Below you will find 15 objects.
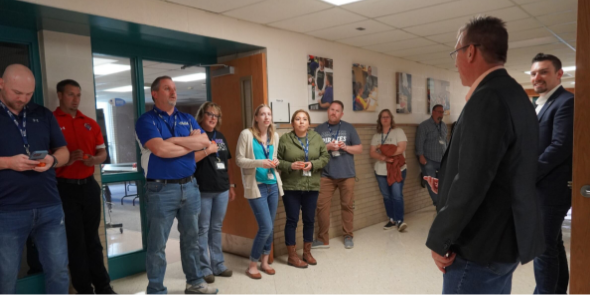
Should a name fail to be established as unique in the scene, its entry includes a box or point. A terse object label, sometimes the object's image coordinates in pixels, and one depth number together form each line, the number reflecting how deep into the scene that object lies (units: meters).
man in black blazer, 1.34
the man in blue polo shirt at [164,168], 2.88
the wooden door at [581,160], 1.67
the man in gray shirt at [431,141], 6.00
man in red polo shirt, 3.03
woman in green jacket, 3.95
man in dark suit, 2.47
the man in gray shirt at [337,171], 4.66
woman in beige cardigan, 3.64
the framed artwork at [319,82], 4.89
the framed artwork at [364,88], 5.54
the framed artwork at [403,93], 6.36
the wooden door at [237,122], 4.18
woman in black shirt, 3.58
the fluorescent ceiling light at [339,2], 3.56
